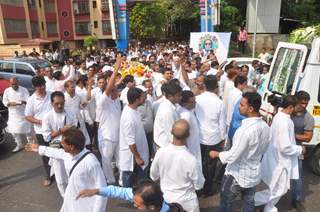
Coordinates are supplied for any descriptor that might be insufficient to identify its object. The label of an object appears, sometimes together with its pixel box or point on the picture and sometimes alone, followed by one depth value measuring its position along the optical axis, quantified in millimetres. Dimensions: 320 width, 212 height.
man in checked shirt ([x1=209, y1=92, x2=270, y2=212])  3191
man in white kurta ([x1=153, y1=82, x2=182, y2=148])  3980
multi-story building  38959
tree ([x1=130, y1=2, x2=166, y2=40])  32544
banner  11219
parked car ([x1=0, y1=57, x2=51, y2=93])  11914
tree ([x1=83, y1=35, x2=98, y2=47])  37094
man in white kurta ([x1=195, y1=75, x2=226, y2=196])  4477
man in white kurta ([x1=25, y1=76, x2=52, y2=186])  5152
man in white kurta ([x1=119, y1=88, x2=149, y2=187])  3981
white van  4746
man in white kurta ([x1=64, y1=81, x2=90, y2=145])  5217
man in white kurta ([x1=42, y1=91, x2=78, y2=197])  4333
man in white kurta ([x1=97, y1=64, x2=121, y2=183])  4719
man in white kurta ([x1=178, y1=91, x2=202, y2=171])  4059
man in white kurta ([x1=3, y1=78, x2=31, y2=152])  6796
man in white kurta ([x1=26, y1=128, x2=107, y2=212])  2881
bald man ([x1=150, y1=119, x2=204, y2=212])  2932
